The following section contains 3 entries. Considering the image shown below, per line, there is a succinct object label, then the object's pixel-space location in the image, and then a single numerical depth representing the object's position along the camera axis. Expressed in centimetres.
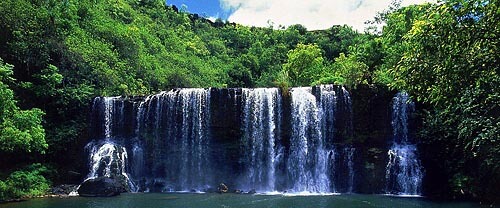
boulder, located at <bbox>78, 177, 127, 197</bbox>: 2267
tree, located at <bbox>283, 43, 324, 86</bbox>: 4458
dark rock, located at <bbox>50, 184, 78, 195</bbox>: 2349
